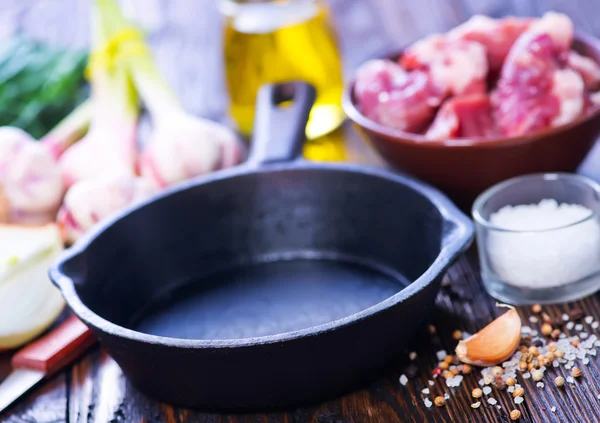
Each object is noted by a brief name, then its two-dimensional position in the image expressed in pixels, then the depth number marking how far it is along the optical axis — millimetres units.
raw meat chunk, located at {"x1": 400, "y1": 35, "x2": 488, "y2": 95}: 697
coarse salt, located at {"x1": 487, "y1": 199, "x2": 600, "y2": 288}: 636
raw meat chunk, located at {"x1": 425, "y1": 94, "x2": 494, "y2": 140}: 689
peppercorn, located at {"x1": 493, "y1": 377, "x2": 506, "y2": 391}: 604
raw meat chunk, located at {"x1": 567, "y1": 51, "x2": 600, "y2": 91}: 704
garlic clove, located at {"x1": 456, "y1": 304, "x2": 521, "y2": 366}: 614
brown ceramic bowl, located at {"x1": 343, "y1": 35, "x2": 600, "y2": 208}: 675
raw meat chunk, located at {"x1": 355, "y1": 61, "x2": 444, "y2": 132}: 703
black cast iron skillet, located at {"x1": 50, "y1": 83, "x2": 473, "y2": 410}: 586
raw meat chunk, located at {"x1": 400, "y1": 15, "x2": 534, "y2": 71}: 711
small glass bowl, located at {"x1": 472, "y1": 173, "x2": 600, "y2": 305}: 637
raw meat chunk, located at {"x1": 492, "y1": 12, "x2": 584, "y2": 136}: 679
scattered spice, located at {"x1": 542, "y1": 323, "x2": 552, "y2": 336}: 630
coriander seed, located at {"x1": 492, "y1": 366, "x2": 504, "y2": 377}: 611
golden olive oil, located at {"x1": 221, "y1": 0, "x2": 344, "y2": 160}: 795
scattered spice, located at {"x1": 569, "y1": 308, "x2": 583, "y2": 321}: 636
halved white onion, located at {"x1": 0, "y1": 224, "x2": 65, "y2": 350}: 665
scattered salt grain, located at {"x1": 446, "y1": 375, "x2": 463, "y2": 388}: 612
